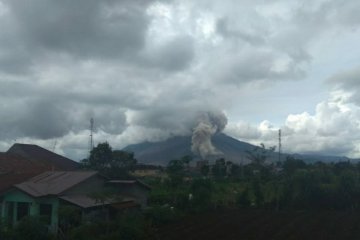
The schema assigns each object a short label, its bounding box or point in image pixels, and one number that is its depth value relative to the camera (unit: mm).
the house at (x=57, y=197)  24469
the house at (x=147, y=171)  57500
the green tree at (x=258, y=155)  59062
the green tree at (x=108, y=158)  53250
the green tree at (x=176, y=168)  45569
